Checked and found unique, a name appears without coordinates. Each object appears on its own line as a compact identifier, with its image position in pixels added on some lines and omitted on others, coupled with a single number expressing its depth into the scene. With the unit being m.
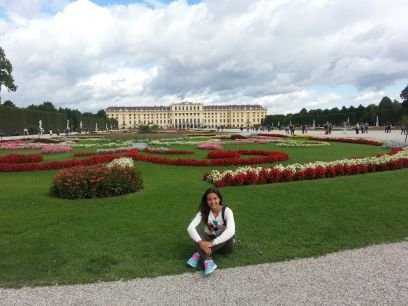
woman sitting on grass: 4.55
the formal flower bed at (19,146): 20.50
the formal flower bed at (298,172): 8.70
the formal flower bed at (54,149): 17.84
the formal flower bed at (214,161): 12.37
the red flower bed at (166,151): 15.91
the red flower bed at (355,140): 20.40
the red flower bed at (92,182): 7.71
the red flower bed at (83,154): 15.86
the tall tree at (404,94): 64.12
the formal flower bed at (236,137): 26.68
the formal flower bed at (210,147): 18.50
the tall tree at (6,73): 43.06
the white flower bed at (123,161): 10.87
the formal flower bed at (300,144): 19.80
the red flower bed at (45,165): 11.98
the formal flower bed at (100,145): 21.24
